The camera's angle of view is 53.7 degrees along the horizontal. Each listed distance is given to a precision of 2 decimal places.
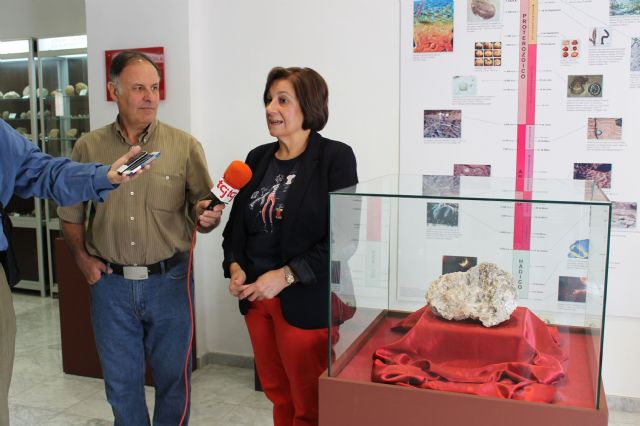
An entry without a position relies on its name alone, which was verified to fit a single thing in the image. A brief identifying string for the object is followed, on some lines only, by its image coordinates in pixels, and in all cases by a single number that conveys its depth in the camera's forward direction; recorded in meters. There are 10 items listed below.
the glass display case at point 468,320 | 1.44
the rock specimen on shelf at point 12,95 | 6.14
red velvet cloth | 1.49
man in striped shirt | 2.47
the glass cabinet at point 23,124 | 6.01
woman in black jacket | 2.06
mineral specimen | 1.57
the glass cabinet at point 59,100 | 5.88
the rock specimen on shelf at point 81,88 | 5.93
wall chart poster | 3.23
